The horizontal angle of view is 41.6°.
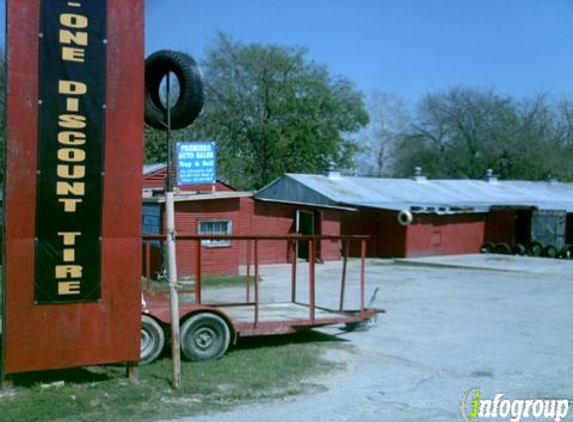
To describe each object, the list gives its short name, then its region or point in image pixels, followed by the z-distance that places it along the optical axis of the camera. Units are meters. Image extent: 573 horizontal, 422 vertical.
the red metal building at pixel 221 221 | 23.52
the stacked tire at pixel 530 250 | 34.00
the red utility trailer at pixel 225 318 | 9.12
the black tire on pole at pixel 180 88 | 8.22
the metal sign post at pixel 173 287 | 7.75
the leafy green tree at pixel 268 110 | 53.00
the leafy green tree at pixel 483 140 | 61.84
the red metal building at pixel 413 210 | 33.25
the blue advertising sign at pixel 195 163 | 26.42
